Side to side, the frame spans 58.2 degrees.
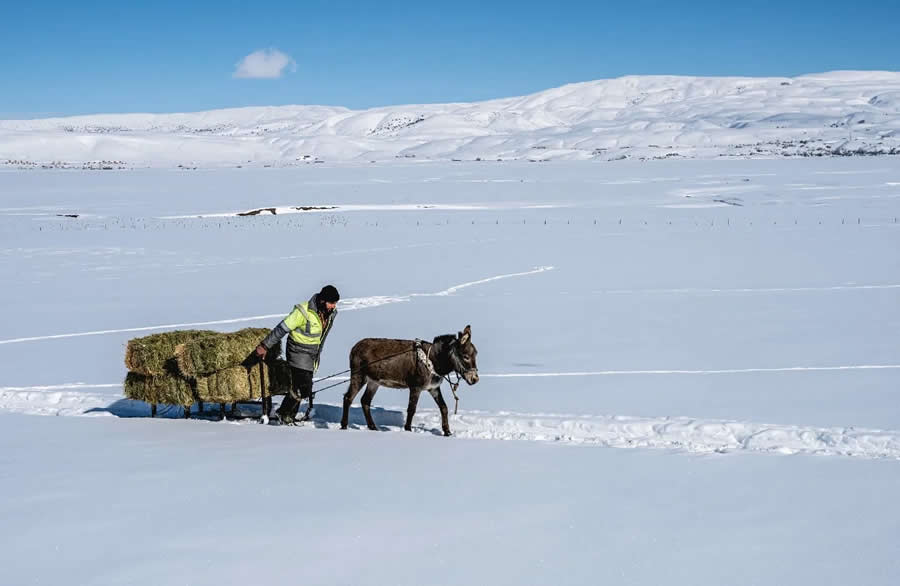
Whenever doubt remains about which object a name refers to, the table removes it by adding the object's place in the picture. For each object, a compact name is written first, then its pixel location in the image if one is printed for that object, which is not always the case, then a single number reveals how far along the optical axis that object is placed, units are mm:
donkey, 8336
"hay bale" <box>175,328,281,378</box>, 8945
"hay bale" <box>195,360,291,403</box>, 9055
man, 8656
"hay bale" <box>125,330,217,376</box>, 9109
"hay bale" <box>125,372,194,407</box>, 9172
